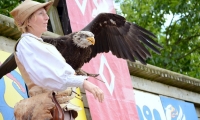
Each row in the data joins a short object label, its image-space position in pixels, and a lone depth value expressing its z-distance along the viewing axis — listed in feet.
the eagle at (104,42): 16.11
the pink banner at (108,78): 20.84
